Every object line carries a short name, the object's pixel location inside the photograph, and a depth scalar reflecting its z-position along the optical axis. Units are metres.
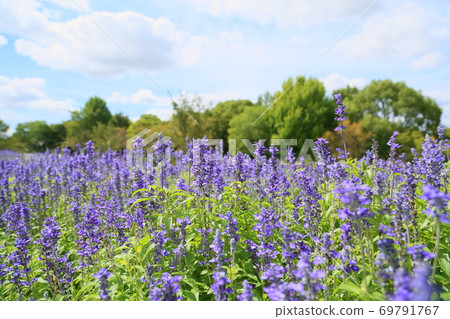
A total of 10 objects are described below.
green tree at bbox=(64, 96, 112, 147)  46.25
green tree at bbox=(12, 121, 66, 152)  51.94
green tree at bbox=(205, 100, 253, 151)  30.00
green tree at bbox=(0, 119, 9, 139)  57.88
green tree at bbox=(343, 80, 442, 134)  40.38
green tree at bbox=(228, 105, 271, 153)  25.31
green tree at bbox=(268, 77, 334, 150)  30.06
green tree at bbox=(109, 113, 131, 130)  57.80
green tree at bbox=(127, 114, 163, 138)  35.59
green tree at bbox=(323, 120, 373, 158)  28.20
